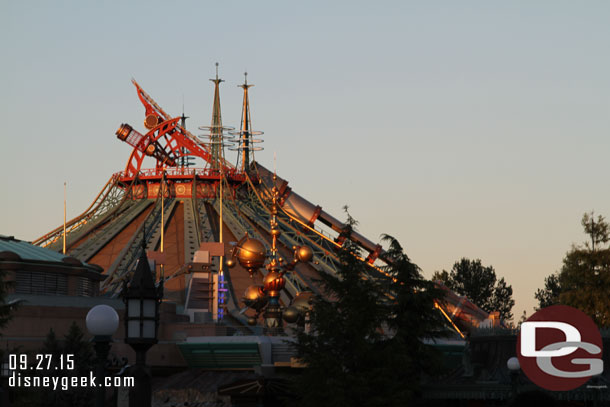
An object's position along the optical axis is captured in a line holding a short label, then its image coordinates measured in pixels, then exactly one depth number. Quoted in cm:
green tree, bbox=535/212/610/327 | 7000
